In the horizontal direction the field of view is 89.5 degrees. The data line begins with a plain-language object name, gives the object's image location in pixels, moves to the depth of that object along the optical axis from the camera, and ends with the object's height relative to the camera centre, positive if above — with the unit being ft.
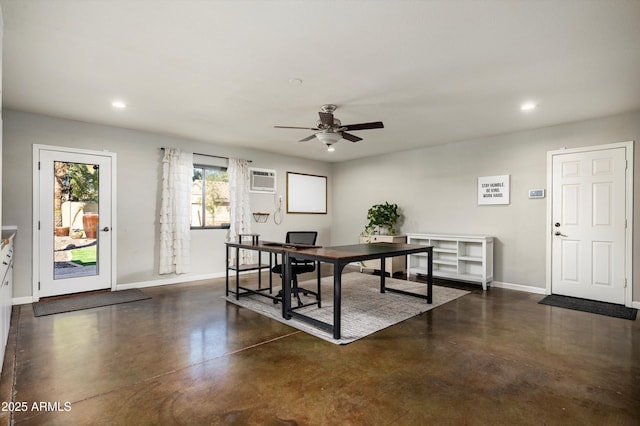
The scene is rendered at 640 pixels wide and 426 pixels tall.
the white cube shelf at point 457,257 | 17.28 -2.67
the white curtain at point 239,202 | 20.27 +0.53
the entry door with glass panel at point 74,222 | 14.55 -0.60
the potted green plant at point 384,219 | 21.94 -0.53
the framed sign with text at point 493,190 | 17.54 +1.23
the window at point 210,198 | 19.35 +0.76
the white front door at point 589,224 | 14.05 -0.54
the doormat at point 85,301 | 13.00 -4.03
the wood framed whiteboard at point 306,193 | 24.06 +1.36
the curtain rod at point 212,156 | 19.32 +3.35
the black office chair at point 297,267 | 13.46 -2.44
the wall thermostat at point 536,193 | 16.24 +0.97
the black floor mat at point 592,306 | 12.65 -3.98
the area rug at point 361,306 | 11.03 -4.00
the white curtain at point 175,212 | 17.65 -0.11
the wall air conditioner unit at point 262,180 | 21.66 +2.10
